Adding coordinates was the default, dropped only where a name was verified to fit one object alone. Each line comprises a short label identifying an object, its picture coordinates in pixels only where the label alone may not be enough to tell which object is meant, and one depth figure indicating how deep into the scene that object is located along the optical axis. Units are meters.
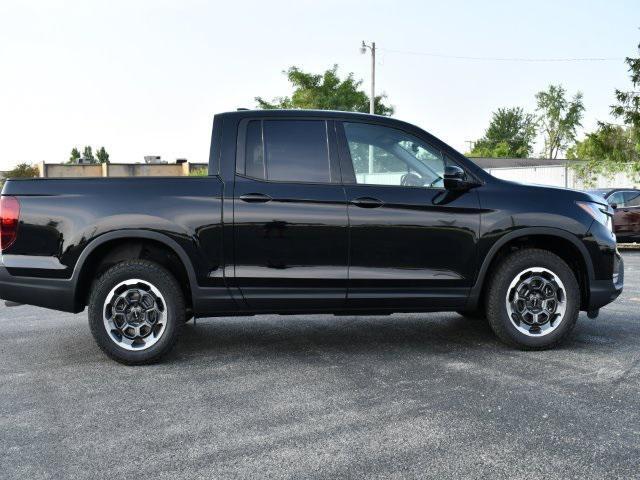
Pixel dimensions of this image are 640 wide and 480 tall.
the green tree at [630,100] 38.62
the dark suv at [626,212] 15.75
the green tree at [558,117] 94.88
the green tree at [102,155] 157.02
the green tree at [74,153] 152.12
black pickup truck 5.09
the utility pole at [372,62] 34.56
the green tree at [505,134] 109.12
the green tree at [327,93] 57.81
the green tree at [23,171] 85.40
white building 26.28
